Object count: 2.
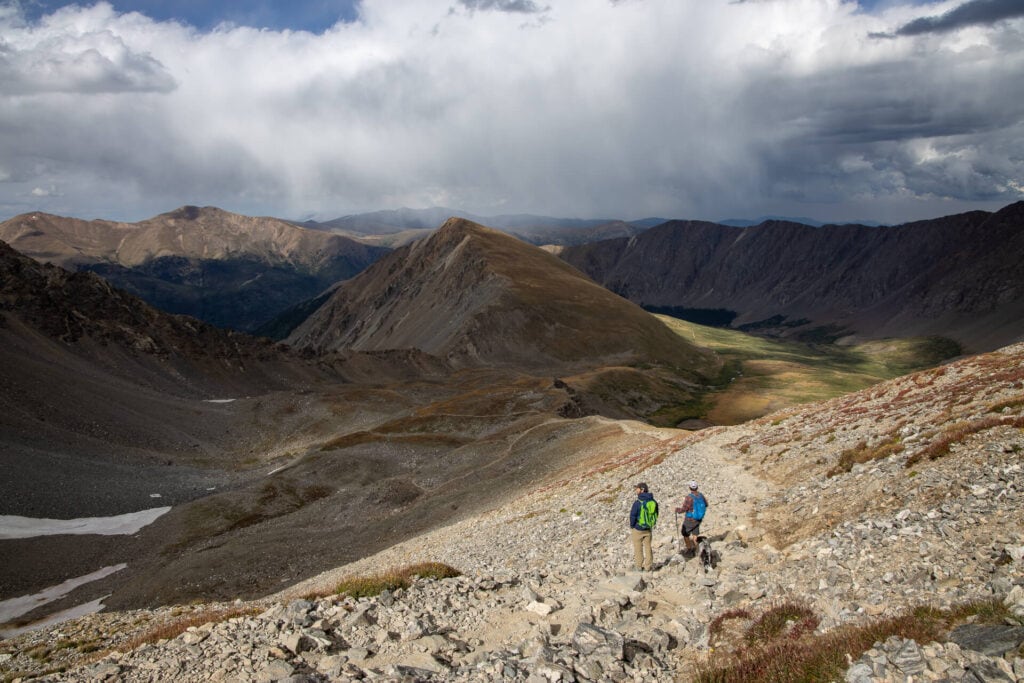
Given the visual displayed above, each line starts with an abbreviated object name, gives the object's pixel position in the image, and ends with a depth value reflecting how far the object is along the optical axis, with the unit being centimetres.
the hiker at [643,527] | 2061
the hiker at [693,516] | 2086
